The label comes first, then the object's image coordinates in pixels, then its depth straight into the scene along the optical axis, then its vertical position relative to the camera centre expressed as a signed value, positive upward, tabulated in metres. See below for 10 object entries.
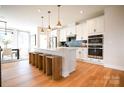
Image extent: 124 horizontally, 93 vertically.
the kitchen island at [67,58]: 2.50 -0.42
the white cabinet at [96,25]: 3.64 +1.03
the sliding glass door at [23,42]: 7.52 +0.43
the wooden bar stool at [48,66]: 2.60 -0.68
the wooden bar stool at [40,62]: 3.25 -0.68
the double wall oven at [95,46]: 3.65 -0.01
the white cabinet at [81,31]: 4.42 +0.86
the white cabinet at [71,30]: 5.03 +1.09
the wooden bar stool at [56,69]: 2.28 -0.69
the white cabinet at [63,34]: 5.69 +0.90
